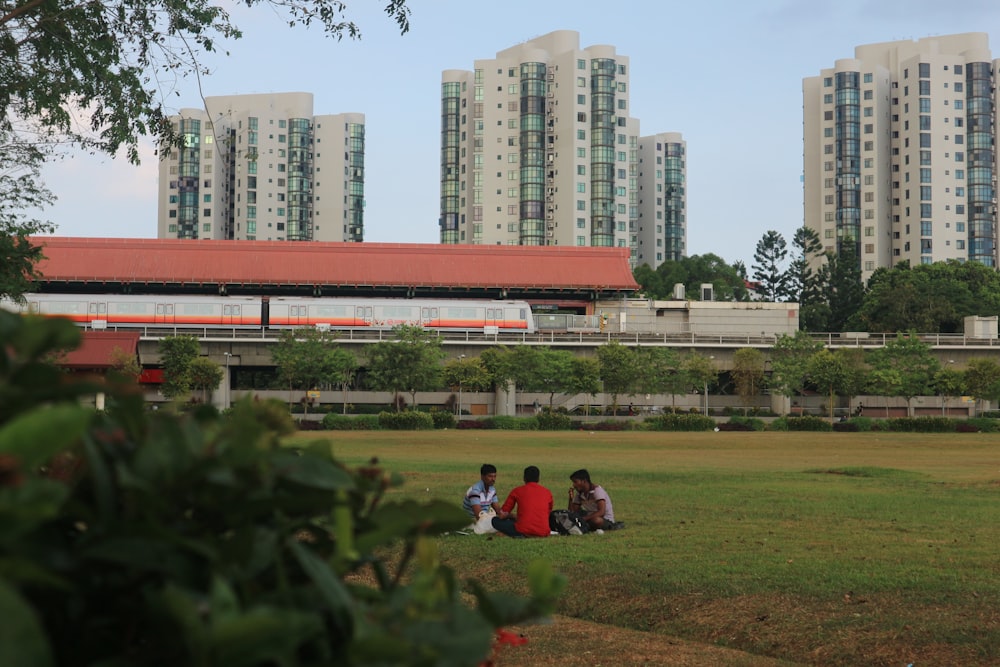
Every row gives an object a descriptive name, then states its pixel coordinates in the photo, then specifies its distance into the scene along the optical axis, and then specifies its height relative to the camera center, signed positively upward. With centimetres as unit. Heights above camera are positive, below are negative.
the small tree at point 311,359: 6631 +77
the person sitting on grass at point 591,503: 1541 -194
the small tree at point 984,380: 6806 -37
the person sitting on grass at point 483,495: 1530 -180
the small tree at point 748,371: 7481 +17
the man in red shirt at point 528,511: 1477 -196
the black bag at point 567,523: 1519 -217
